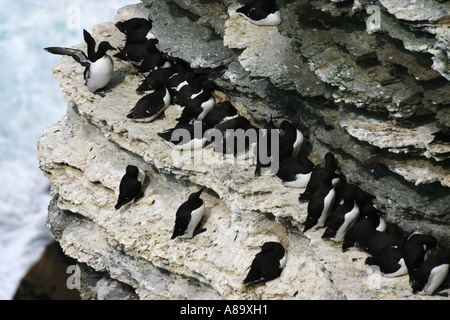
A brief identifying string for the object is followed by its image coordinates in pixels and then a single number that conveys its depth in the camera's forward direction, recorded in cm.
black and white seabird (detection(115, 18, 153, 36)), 1747
